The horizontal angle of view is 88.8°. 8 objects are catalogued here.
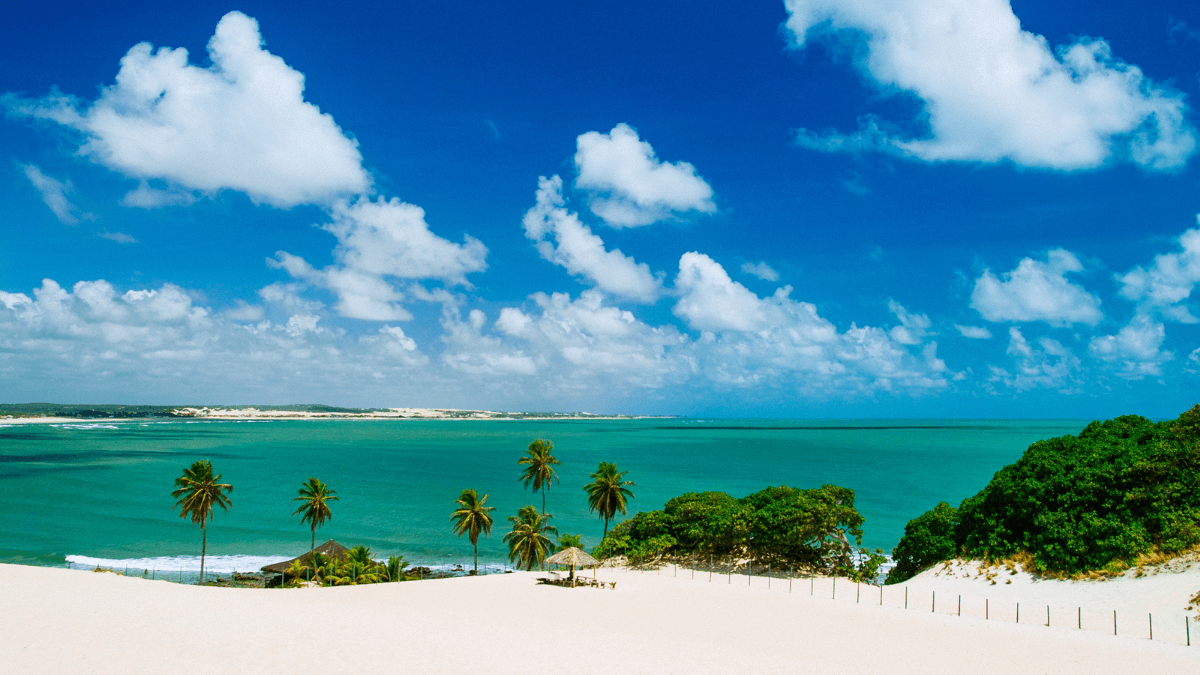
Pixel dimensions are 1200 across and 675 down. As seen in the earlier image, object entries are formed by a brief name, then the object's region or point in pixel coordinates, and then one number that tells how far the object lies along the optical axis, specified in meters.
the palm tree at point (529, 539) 44.28
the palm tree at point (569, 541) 40.48
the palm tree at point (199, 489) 47.28
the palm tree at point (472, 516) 47.62
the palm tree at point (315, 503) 47.91
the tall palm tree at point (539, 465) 54.50
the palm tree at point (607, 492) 51.44
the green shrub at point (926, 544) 39.94
